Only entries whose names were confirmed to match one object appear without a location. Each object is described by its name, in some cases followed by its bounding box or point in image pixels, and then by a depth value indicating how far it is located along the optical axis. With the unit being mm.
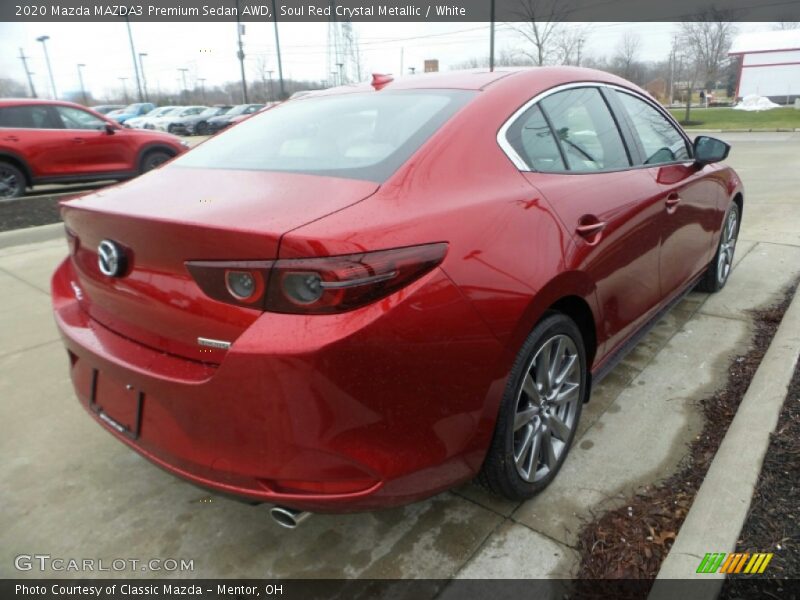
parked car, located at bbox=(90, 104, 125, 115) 39538
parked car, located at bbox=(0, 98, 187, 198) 8852
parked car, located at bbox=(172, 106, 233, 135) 30500
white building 45688
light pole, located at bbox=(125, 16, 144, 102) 38156
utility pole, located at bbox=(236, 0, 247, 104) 28416
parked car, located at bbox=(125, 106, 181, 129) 30153
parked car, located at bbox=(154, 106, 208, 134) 30375
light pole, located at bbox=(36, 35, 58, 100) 47981
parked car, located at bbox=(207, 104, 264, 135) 31672
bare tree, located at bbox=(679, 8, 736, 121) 43562
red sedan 1570
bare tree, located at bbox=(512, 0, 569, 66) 26406
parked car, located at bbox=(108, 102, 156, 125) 34719
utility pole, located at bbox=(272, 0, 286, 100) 27191
